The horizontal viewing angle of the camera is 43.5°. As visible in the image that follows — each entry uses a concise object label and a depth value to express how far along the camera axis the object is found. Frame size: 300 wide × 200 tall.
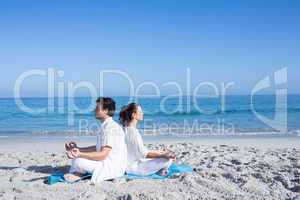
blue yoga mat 4.96
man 4.86
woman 5.24
